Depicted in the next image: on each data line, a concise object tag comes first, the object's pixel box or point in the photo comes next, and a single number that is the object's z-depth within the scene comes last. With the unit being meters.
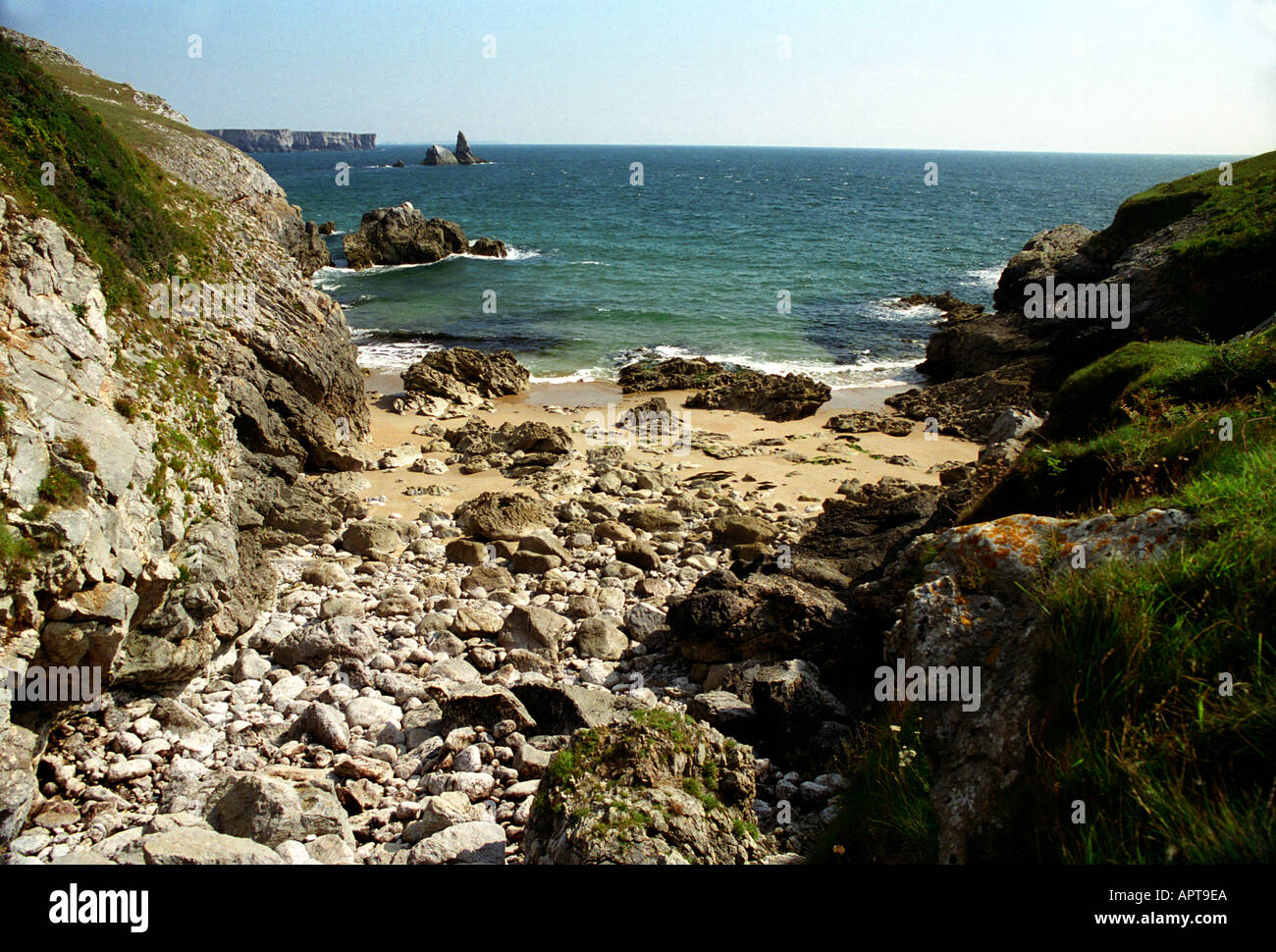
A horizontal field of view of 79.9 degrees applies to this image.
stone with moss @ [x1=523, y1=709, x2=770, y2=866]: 4.57
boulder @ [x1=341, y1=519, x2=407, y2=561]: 12.05
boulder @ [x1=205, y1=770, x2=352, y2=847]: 5.59
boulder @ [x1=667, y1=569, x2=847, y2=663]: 8.66
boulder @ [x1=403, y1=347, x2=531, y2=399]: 24.59
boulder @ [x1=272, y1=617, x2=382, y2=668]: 8.78
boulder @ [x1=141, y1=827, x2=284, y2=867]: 4.70
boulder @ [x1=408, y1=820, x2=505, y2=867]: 5.42
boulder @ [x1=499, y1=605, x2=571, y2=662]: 9.49
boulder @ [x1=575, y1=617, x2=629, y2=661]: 9.53
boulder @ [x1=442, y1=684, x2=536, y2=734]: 7.40
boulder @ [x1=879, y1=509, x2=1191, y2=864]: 3.98
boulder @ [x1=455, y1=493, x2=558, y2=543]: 12.89
